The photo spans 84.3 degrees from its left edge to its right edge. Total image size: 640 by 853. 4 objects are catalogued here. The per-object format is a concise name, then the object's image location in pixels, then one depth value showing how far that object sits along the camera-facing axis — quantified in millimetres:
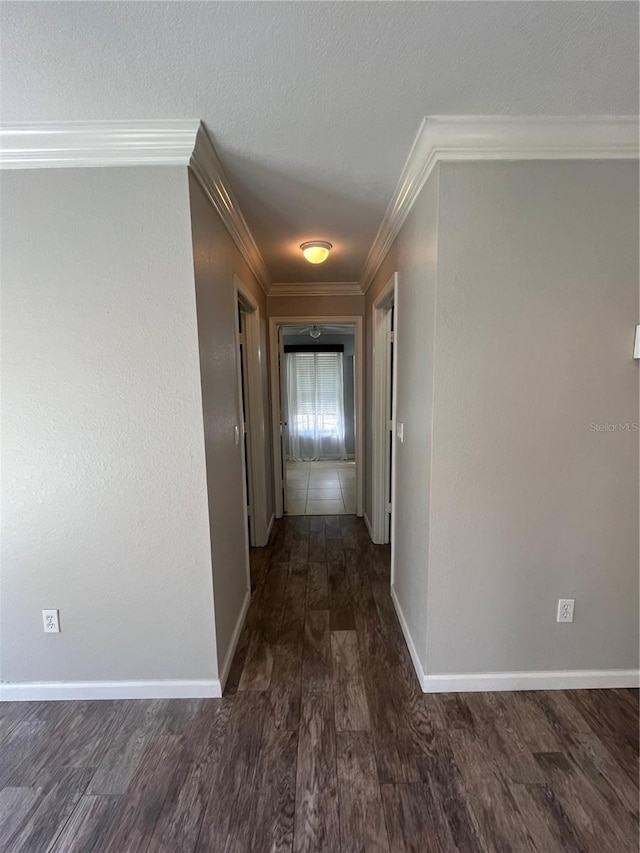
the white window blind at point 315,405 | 6629
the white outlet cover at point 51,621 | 1590
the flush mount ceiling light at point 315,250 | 2400
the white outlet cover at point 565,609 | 1613
